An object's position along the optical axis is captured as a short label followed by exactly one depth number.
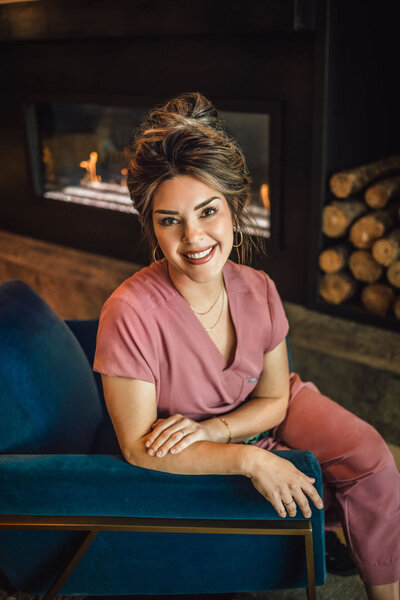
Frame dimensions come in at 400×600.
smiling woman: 1.04
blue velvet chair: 1.01
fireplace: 1.90
